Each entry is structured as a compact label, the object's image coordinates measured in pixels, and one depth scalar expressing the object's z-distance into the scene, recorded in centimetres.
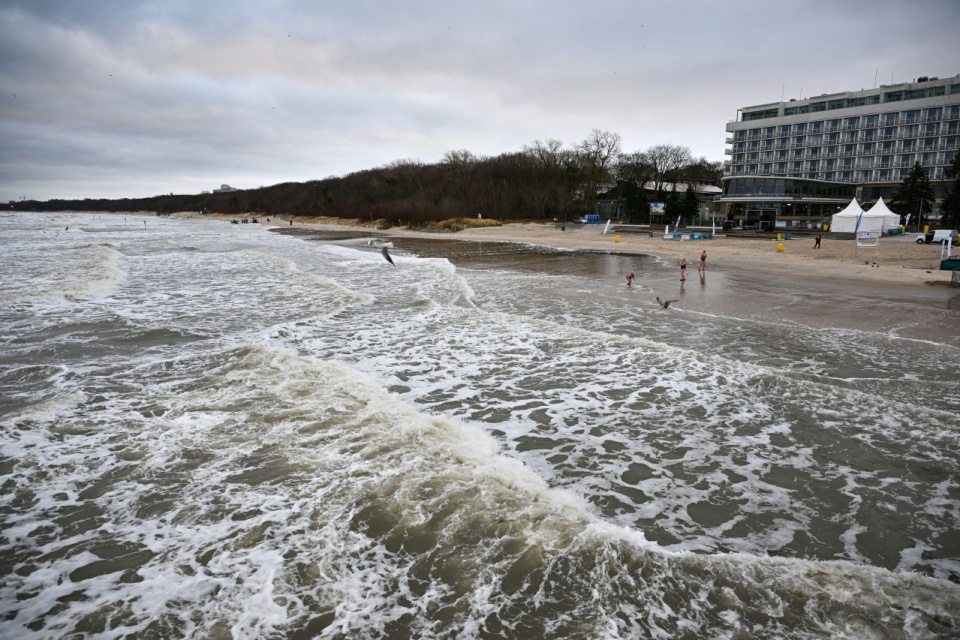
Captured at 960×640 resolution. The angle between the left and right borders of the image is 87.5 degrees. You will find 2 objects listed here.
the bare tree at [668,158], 8688
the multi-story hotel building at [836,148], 7512
